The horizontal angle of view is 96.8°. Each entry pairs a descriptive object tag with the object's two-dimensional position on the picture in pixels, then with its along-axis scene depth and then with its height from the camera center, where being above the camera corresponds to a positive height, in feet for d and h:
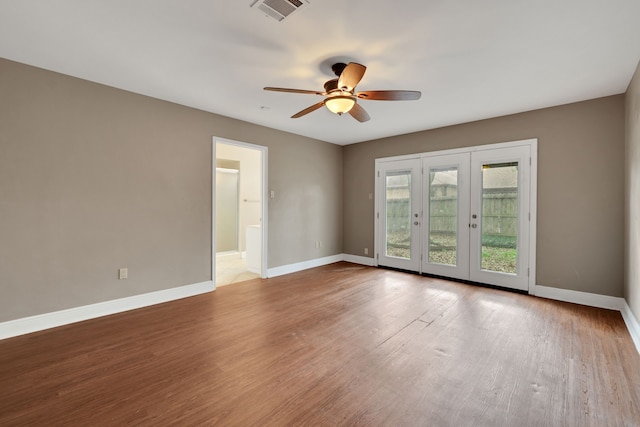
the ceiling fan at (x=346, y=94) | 8.24 +3.65
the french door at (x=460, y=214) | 13.75 -0.12
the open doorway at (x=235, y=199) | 22.97 +0.92
